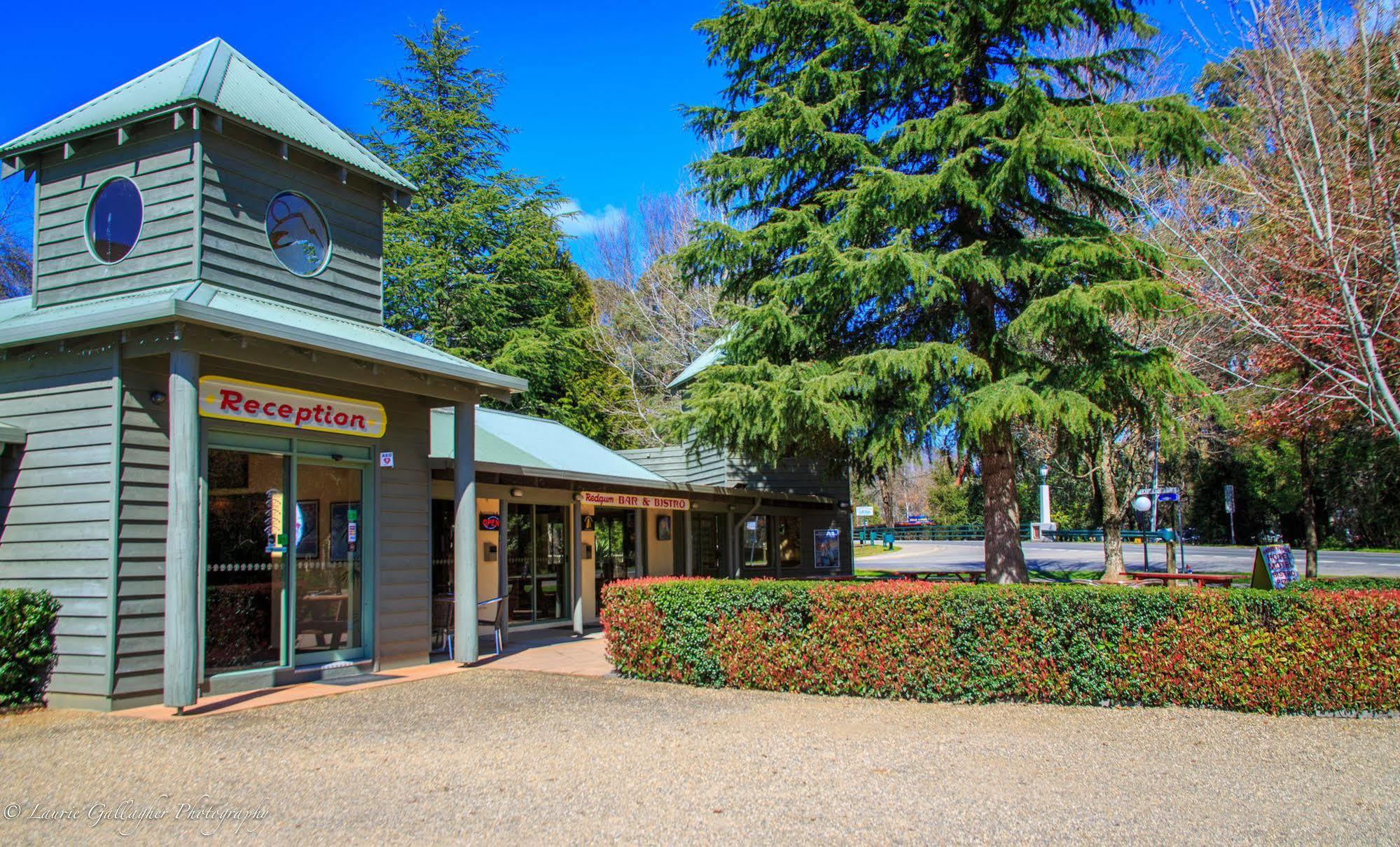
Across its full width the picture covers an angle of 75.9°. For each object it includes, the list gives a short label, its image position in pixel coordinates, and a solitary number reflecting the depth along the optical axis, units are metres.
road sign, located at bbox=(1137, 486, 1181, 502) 19.20
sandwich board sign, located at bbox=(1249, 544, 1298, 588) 10.28
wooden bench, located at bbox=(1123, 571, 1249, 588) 13.23
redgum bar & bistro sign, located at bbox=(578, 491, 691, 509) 13.62
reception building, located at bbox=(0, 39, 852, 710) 7.61
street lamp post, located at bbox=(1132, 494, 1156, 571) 18.83
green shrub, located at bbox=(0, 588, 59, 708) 7.42
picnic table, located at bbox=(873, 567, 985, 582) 15.77
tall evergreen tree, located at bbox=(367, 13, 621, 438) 24.84
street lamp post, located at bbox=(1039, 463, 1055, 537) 45.16
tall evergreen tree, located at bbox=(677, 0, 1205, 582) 11.08
